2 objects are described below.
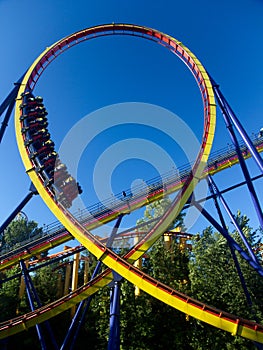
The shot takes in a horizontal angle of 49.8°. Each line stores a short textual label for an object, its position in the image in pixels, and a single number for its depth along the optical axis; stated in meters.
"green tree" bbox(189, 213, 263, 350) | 9.43
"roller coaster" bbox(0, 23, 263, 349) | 5.91
